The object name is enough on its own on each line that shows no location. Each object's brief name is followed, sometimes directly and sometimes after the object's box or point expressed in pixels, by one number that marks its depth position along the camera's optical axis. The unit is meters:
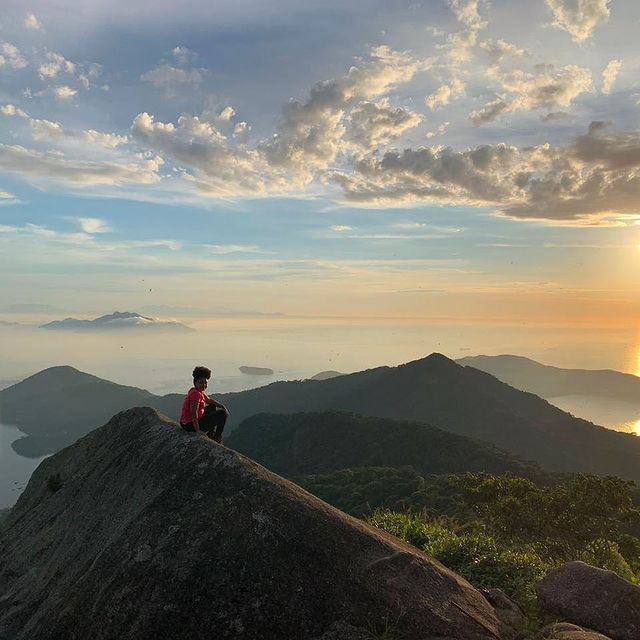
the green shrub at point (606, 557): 15.03
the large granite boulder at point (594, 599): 9.37
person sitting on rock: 12.59
